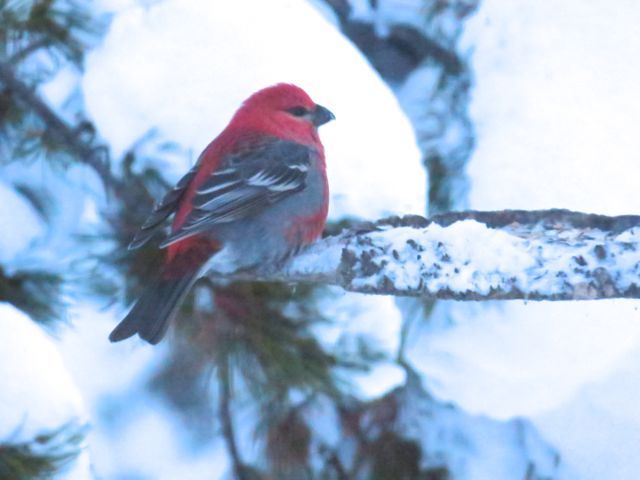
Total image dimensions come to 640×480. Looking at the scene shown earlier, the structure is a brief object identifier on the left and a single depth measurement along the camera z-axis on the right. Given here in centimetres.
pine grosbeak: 413
